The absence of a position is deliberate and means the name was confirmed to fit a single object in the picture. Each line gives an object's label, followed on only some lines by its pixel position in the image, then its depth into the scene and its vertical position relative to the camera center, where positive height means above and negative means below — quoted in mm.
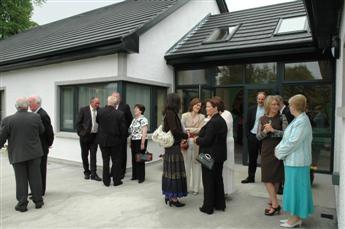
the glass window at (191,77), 8742 +860
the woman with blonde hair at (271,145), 4246 -520
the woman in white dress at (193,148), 5504 -735
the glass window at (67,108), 8703 -46
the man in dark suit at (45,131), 5223 -397
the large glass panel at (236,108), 10102 -33
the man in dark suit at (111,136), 6027 -575
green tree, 23891 +7113
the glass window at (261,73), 7688 +857
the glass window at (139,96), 7730 +285
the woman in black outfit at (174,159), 4645 -787
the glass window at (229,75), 8141 +862
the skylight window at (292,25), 7849 +2187
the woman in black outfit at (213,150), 4344 -618
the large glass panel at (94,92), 7716 +384
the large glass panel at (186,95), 8895 +341
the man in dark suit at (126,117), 6677 -225
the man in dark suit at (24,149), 4582 -628
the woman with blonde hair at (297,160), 3766 -639
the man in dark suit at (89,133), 6605 -567
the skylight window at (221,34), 8891 +2168
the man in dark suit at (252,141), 6172 -673
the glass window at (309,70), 7113 +859
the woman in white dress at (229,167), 5144 -1000
